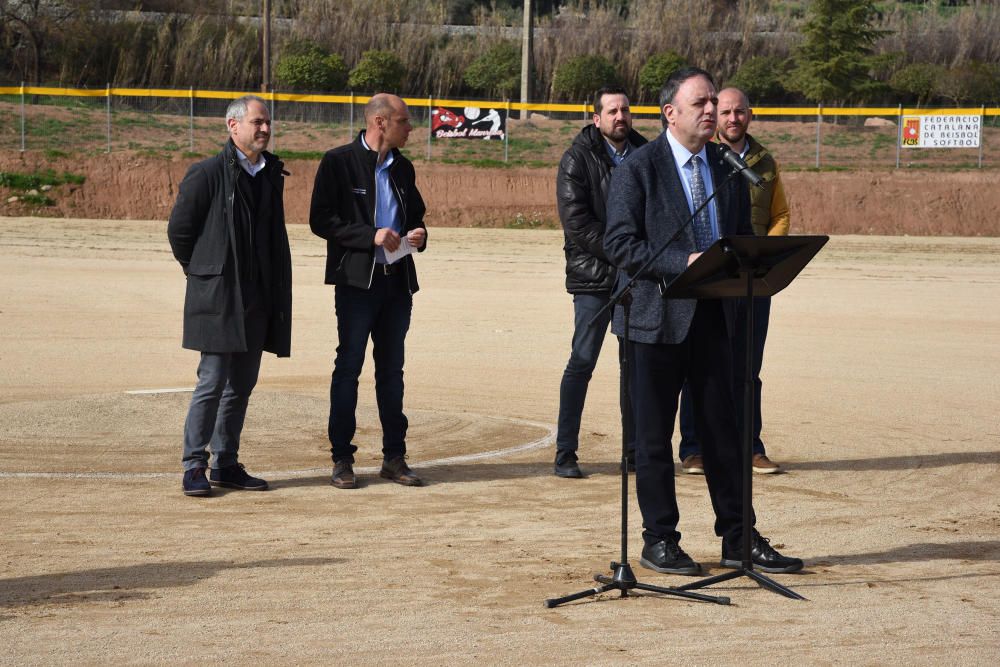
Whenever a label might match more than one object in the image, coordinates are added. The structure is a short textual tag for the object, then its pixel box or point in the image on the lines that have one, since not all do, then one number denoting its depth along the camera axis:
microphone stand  5.49
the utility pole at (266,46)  41.53
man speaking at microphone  5.90
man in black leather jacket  7.93
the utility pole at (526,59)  41.41
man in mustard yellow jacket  8.02
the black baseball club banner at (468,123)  35.84
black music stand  5.46
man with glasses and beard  7.46
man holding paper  7.70
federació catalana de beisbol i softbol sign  34.31
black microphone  5.29
